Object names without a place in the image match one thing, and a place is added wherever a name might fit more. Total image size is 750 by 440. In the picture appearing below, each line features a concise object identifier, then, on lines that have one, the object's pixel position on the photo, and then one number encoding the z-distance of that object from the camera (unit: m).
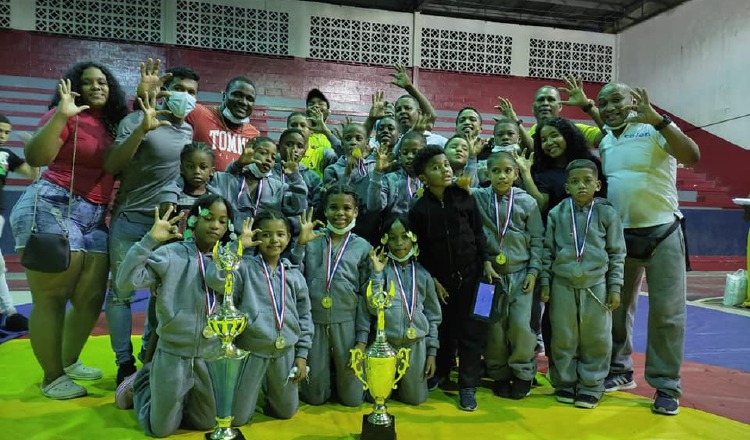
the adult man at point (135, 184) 3.22
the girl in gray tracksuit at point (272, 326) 2.87
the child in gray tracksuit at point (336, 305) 3.27
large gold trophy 2.36
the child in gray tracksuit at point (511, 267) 3.46
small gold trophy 2.61
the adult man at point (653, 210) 3.19
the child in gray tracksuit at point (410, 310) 3.29
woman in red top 3.06
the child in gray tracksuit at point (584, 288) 3.32
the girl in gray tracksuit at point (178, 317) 2.66
